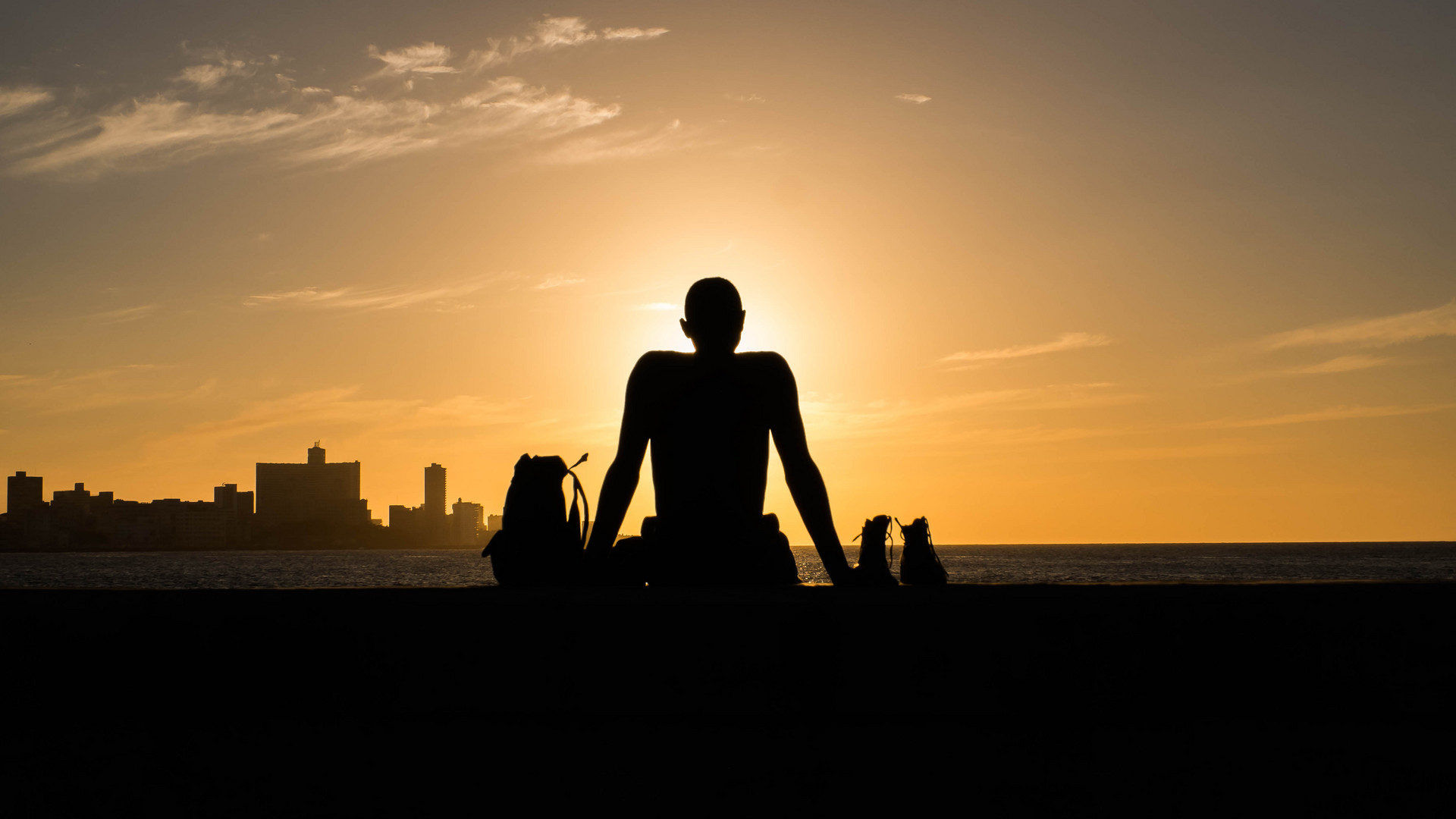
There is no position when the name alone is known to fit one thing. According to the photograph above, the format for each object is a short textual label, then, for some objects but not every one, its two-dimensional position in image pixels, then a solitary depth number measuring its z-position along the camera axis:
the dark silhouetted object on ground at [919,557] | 7.44
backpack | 4.80
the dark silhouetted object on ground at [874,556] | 4.79
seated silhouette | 4.94
